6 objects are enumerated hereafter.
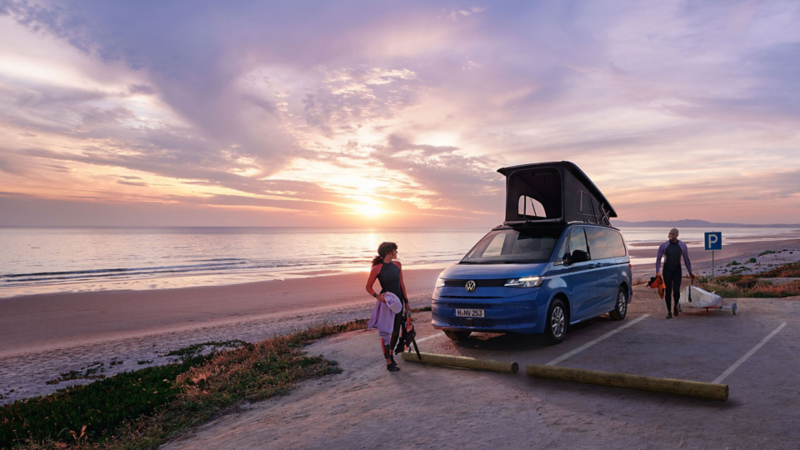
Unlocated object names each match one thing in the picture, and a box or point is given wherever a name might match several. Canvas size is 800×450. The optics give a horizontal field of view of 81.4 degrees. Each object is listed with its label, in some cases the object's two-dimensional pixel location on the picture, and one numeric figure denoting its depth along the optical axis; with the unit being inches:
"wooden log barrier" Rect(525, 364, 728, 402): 195.3
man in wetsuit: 418.0
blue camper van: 291.6
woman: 278.5
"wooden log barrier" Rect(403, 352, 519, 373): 248.8
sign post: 676.1
